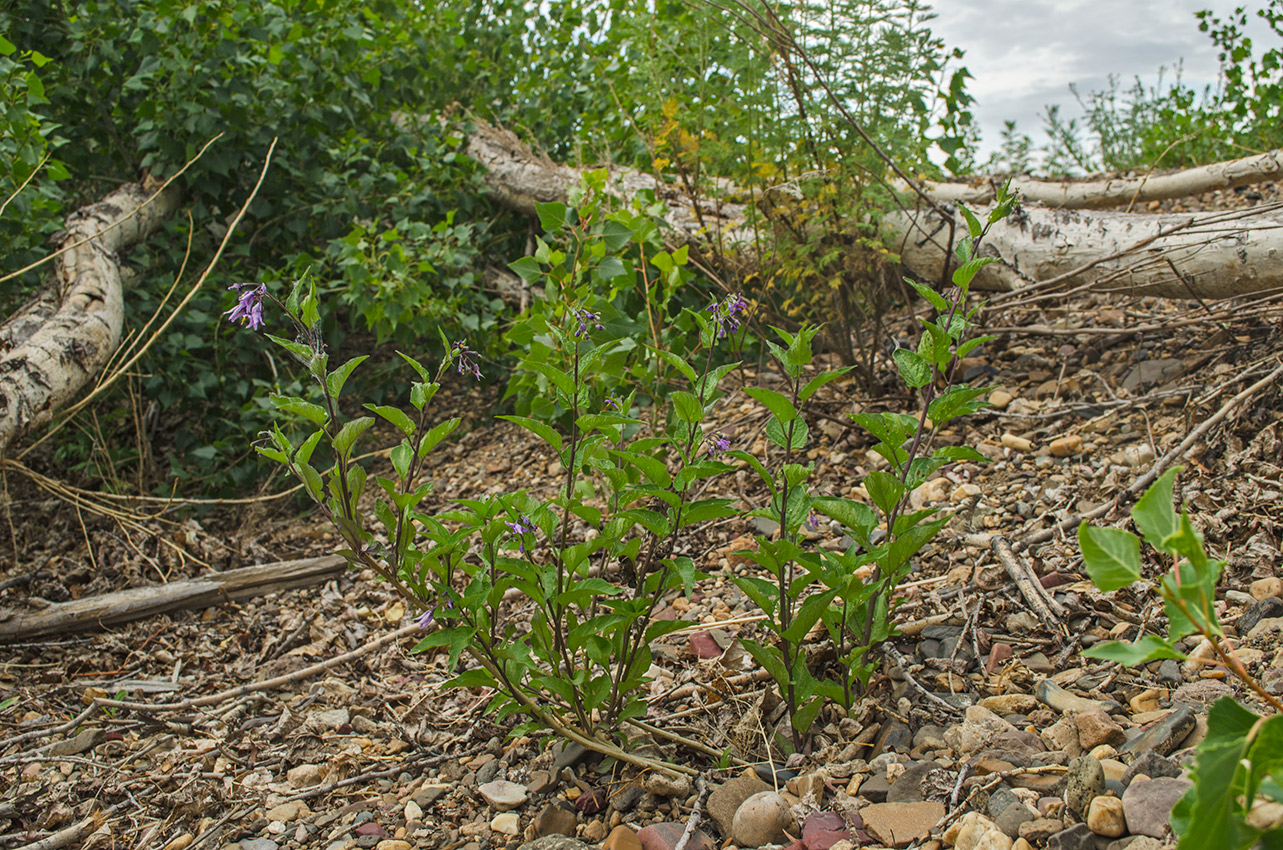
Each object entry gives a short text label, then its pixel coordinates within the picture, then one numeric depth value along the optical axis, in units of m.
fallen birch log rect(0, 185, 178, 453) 3.21
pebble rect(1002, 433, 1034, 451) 2.84
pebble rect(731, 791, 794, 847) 1.53
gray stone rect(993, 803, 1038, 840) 1.36
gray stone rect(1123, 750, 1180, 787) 1.34
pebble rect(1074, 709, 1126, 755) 1.53
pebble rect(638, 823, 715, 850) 1.57
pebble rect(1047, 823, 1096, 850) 1.28
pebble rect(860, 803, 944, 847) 1.43
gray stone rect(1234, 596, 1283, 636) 1.85
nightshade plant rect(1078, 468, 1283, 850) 0.74
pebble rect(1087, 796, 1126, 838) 1.28
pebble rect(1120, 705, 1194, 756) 1.45
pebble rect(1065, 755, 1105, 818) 1.34
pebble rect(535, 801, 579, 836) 1.71
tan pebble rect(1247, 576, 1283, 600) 1.92
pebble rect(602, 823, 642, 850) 1.58
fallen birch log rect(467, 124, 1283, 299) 2.92
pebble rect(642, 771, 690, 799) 1.72
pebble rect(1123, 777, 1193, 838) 1.24
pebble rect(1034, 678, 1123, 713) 1.68
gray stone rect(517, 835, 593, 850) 1.61
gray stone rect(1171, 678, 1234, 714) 1.61
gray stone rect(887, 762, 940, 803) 1.53
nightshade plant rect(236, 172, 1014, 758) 1.53
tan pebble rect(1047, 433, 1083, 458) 2.74
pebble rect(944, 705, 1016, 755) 1.63
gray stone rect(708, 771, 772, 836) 1.60
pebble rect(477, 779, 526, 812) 1.83
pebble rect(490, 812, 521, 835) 1.75
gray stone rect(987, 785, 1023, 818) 1.41
